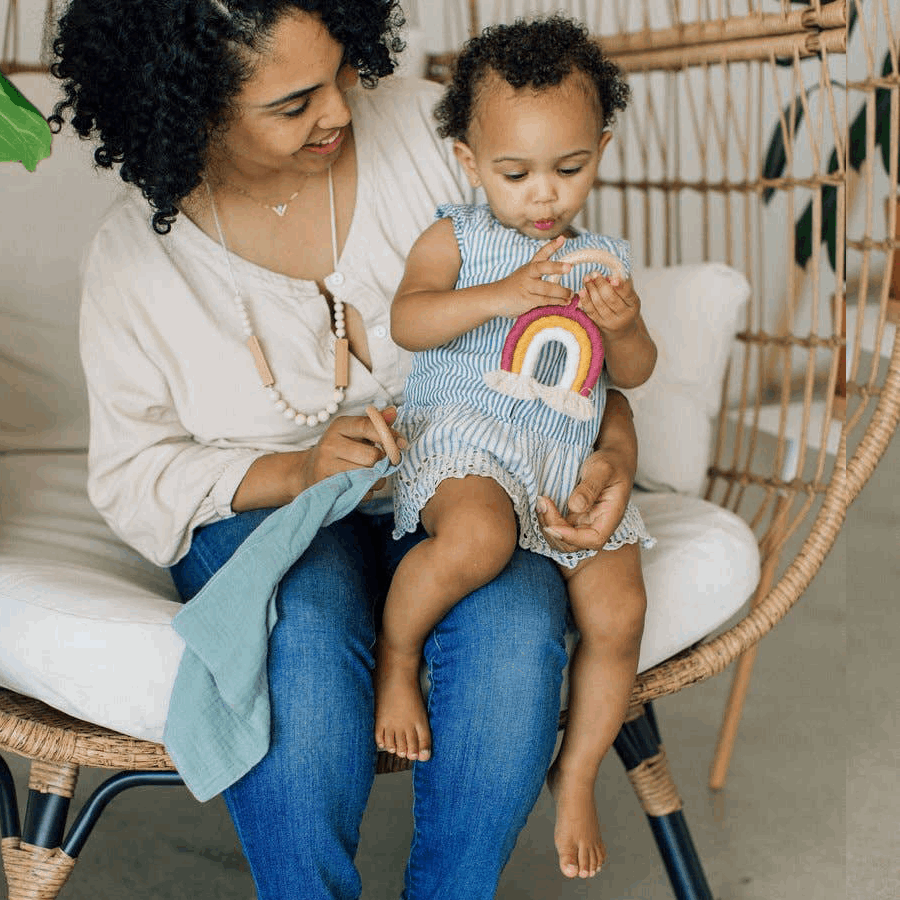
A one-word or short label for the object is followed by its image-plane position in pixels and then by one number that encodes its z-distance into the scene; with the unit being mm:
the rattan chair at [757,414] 1270
